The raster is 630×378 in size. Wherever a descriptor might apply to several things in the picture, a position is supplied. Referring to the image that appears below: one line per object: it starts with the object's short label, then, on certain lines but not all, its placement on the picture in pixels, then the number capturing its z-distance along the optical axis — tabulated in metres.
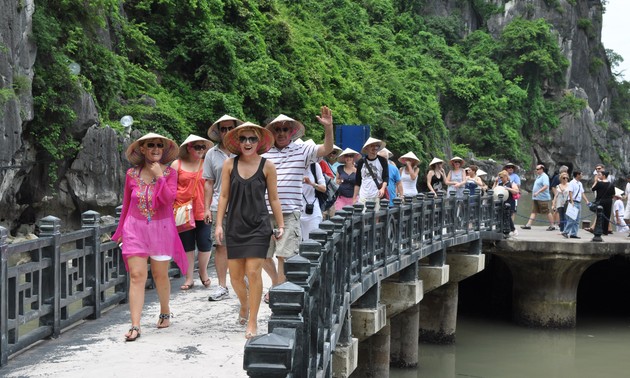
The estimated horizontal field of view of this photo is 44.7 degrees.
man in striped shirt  6.76
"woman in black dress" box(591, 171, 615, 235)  17.48
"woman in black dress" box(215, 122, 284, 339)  6.02
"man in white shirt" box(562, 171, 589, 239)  17.39
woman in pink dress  6.21
